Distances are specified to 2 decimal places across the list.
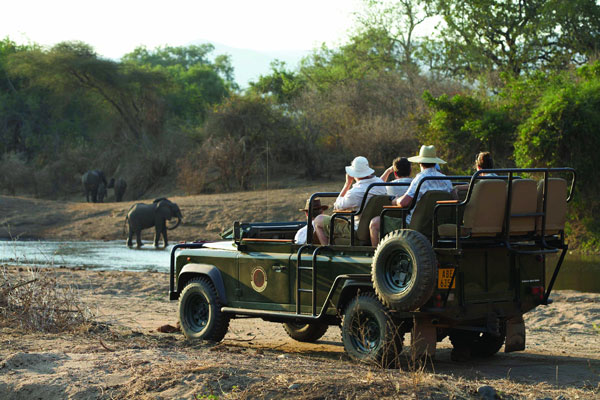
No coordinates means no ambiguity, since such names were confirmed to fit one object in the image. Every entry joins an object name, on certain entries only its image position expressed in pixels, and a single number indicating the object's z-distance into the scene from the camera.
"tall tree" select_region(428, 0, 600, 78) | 77.62
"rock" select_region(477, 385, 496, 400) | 12.37
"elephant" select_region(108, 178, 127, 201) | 80.75
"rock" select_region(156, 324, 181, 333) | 20.95
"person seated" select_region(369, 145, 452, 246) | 15.75
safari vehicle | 14.81
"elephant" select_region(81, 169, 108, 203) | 79.87
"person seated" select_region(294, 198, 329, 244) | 17.84
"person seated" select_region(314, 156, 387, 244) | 17.06
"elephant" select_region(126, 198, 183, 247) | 53.69
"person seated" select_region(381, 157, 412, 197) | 17.31
